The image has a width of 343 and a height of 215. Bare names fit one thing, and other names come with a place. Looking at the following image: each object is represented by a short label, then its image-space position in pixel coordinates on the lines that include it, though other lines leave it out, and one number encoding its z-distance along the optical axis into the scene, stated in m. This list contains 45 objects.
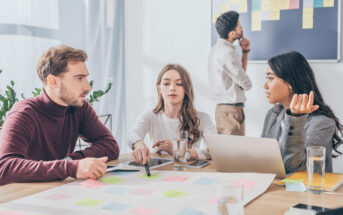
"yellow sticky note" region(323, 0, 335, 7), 3.10
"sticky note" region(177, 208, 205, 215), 0.97
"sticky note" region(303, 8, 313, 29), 3.21
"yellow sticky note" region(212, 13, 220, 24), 3.59
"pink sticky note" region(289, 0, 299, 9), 3.25
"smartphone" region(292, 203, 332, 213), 0.98
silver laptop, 1.31
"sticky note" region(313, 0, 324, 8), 3.15
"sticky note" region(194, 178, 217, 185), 1.25
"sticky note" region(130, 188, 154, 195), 1.14
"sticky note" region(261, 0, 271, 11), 3.36
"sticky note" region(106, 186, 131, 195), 1.16
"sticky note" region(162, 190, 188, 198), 1.11
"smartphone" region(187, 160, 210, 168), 1.52
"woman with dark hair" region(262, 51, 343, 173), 1.47
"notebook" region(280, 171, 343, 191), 1.19
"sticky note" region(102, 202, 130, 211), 1.01
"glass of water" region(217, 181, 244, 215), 0.78
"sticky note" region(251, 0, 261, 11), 3.40
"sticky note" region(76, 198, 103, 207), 1.05
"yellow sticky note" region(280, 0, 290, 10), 3.29
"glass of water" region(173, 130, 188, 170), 1.45
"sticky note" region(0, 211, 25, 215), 0.98
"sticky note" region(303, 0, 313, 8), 3.19
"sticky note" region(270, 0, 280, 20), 3.32
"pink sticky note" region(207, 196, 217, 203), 1.06
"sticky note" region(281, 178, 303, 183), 1.25
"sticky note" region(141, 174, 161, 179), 1.33
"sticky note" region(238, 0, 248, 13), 3.45
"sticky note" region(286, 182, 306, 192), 1.17
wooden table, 1.01
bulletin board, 3.14
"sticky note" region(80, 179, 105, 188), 1.24
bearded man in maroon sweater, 1.58
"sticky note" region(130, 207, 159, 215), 0.98
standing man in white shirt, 3.03
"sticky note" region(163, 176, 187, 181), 1.29
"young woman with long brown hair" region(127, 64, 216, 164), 2.09
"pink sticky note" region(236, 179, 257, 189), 1.20
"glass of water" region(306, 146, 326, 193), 1.13
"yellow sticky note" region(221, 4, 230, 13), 3.54
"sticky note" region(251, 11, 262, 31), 3.41
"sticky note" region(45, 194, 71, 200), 1.11
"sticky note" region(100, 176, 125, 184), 1.27
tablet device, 1.52
